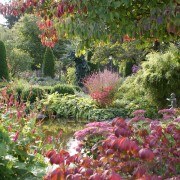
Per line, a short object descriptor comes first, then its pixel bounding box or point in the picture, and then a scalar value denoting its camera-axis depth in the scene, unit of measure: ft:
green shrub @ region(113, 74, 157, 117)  30.83
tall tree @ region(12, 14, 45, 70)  81.61
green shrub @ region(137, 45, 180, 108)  28.45
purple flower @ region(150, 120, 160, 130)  8.20
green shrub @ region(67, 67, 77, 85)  58.31
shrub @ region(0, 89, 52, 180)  8.27
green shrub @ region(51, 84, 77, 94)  38.83
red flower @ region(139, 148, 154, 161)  5.56
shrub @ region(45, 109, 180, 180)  5.68
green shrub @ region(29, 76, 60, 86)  54.13
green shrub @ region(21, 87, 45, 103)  35.20
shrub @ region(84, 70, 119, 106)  32.89
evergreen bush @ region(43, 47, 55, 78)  66.39
